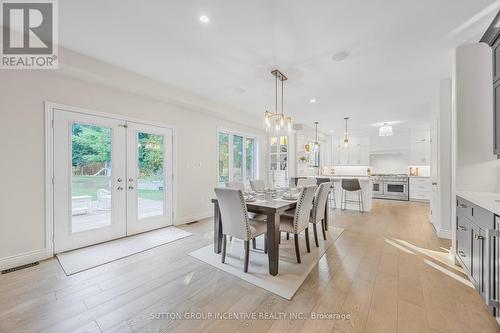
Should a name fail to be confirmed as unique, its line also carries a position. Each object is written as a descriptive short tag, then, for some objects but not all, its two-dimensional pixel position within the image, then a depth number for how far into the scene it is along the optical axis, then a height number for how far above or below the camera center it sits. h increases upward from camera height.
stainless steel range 7.30 -0.76
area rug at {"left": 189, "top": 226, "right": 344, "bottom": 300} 2.10 -1.23
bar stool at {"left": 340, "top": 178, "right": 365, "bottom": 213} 5.22 -0.63
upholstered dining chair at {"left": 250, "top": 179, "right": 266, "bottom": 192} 4.10 -0.40
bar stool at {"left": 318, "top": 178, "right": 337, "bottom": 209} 5.91 -1.04
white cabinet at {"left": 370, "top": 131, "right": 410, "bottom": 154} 7.57 +0.89
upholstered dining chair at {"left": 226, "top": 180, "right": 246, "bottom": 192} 3.61 -0.34
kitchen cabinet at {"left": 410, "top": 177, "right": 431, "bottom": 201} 6.94 -0.79
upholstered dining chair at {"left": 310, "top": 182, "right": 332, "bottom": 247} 3.00 -0.57
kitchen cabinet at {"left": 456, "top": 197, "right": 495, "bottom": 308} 1.62 -0.71
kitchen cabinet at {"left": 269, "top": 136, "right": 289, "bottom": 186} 6.56 +0.19
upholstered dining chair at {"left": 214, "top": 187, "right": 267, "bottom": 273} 2.28 -0.61
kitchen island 5.50 -0.78
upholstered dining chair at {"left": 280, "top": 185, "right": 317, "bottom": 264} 2.50 -0.65
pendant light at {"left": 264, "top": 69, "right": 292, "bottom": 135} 3.11 +0.74
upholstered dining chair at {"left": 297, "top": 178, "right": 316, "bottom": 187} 4.15 -0.34
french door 2.83 -0.21
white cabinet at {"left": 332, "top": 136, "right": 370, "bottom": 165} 8.30 +0.61
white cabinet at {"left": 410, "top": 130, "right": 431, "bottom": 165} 7.28 +0.66
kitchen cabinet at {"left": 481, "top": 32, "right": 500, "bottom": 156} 2.07 +0.90
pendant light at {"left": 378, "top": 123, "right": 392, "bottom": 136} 5.70 +1.00
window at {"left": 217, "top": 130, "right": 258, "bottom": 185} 5.25 +0.26
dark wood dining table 2.28 -0.66
